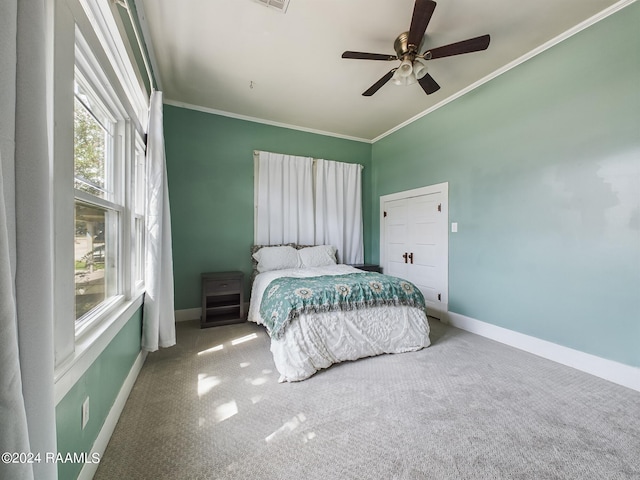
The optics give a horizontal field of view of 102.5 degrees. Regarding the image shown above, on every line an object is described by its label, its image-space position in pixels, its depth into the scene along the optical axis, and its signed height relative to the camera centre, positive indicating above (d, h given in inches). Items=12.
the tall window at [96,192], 52.2 +11.6
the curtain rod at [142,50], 57.1 +59.6
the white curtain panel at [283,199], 149.7 +24.3
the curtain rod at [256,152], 149.2 +51.2
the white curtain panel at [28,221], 19.8 +1.8
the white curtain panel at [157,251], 83.2 -3.7
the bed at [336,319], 81.1 -27.6
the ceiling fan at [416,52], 68.7 +58.2
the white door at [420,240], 132.5 -0.5
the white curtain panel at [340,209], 164.6 +20.5
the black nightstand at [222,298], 124.3 -30.6
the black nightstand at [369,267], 164.0 -18.1
